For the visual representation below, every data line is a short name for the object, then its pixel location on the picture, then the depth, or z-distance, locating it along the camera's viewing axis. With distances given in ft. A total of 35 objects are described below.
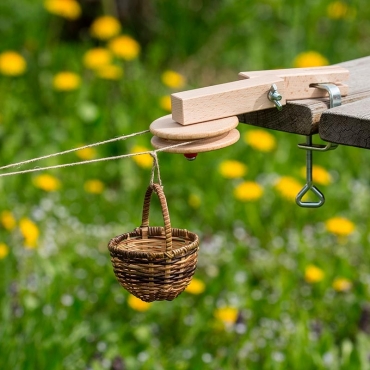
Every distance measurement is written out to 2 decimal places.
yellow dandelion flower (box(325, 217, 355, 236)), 18.66
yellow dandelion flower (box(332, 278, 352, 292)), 17.29
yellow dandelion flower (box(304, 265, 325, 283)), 17.33
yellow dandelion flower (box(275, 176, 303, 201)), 20.07
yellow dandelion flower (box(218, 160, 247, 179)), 20.83
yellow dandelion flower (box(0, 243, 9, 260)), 16.57
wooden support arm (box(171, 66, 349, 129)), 8.19
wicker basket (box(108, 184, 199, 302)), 8.08
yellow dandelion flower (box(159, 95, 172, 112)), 23.45
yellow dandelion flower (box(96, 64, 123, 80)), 24.82
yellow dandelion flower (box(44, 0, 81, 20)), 26.53
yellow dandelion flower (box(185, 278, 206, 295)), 16.69
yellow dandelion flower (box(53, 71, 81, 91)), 24.41
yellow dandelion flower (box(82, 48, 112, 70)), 24.89
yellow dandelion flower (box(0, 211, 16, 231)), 18.21
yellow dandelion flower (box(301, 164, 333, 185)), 20.20
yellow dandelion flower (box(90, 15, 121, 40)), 26.37
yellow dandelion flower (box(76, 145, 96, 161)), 21.54
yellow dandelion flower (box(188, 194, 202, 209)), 21.04
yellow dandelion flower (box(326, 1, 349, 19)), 29.14
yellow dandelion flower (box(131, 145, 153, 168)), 20.80
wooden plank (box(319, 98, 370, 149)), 7.98
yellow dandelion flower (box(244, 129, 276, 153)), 22.27
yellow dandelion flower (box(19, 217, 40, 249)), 17.10
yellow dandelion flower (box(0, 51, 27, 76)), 24.62
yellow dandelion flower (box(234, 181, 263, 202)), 19.88
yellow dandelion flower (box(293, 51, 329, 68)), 25.45
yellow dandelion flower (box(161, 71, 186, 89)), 25.00
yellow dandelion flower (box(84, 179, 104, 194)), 20.66
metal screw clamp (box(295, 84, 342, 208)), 8.93
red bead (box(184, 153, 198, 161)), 8.61
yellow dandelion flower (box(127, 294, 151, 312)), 16.08
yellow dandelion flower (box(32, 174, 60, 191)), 19.98
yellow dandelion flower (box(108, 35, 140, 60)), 25.48
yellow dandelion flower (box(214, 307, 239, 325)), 15.97
